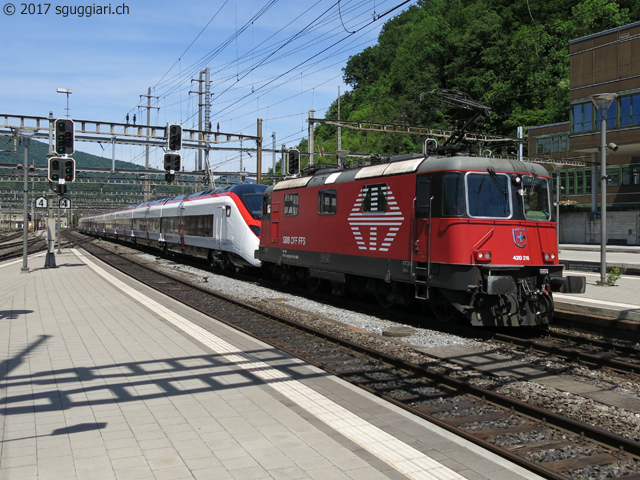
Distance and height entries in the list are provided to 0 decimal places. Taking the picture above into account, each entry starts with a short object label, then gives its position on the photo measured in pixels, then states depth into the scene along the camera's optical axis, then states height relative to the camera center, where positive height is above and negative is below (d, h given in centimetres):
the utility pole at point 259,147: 2955 +411
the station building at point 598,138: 4150 +690
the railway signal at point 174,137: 2341 +364
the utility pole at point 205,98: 5019 +1133
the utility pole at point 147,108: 5438 +1219
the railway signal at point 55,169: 2186 +221
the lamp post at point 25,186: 2248 +162
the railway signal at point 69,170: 2214 +220
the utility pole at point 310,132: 2792 +473
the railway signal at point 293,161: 2761 +323
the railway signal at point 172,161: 2402 +276
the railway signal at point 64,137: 1984 +310
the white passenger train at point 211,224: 2100 +20
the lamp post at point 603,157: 1593 +198
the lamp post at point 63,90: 3178 +747
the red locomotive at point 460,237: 1056 -17
